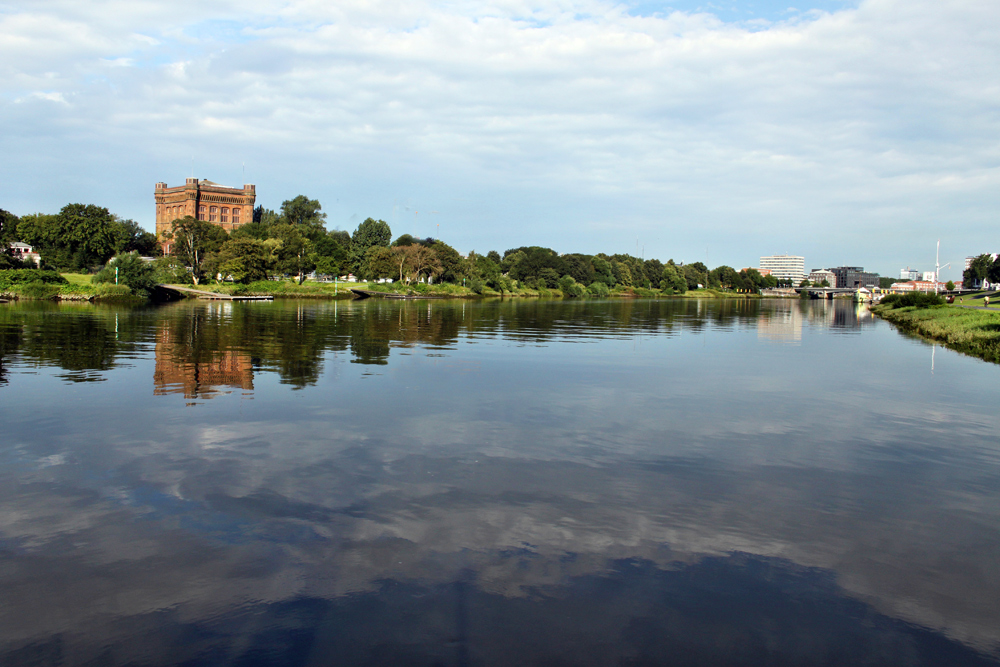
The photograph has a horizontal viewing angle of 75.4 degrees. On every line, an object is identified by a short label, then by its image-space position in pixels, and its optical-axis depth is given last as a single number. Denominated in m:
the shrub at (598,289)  182.50
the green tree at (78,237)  97.12
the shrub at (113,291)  72.56
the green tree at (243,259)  100.25
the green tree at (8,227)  109.38
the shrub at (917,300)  75.32
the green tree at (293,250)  115.97
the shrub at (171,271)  94.75
